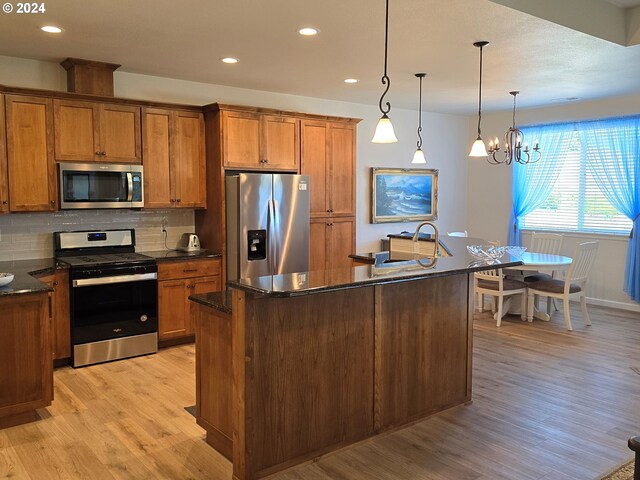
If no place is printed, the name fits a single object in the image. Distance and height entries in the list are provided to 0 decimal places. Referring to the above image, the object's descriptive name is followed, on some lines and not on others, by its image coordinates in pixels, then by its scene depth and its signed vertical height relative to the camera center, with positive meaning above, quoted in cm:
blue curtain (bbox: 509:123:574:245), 734 +46
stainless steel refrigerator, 524 -19
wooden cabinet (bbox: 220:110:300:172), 534 +67
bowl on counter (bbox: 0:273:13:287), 347 -48
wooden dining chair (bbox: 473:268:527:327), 602 -94
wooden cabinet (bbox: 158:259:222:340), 506 -81
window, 691 +5
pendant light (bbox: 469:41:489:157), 462 +48
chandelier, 548 +65
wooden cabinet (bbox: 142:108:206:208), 514 +46
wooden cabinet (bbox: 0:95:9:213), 434 +30
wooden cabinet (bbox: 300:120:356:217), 605 +46
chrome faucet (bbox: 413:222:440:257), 379 -27
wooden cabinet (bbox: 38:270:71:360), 450 -93
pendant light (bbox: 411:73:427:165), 514 +46
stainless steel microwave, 468 +18
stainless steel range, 459 -82
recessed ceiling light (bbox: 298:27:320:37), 373 +122
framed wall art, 741 +15
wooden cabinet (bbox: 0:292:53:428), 338 -98
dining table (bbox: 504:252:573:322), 575 -65
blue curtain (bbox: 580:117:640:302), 657 +46
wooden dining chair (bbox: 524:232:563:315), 677 -51
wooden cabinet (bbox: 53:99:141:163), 464 +66
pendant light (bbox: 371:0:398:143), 333 +46
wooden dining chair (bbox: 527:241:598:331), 584 -89
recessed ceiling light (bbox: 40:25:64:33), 373 +124
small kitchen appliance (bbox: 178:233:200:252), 551 -39
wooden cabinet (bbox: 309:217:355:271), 614 -43
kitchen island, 274 -88
